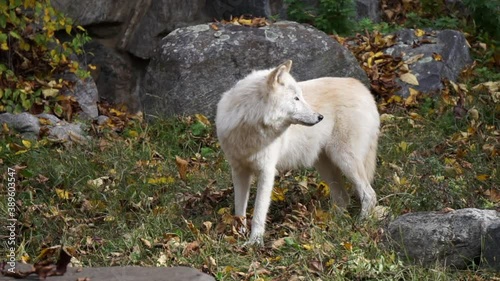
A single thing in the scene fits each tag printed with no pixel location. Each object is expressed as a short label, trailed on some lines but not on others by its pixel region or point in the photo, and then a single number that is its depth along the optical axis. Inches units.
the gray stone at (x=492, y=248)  427.8
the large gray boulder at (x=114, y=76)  850.1
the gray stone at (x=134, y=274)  374.3
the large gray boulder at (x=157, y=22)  870.4
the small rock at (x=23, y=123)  685.9
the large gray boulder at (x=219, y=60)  721.0
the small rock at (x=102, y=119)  734.9
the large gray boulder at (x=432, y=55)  777.6
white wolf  500.1
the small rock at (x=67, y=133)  669.3
